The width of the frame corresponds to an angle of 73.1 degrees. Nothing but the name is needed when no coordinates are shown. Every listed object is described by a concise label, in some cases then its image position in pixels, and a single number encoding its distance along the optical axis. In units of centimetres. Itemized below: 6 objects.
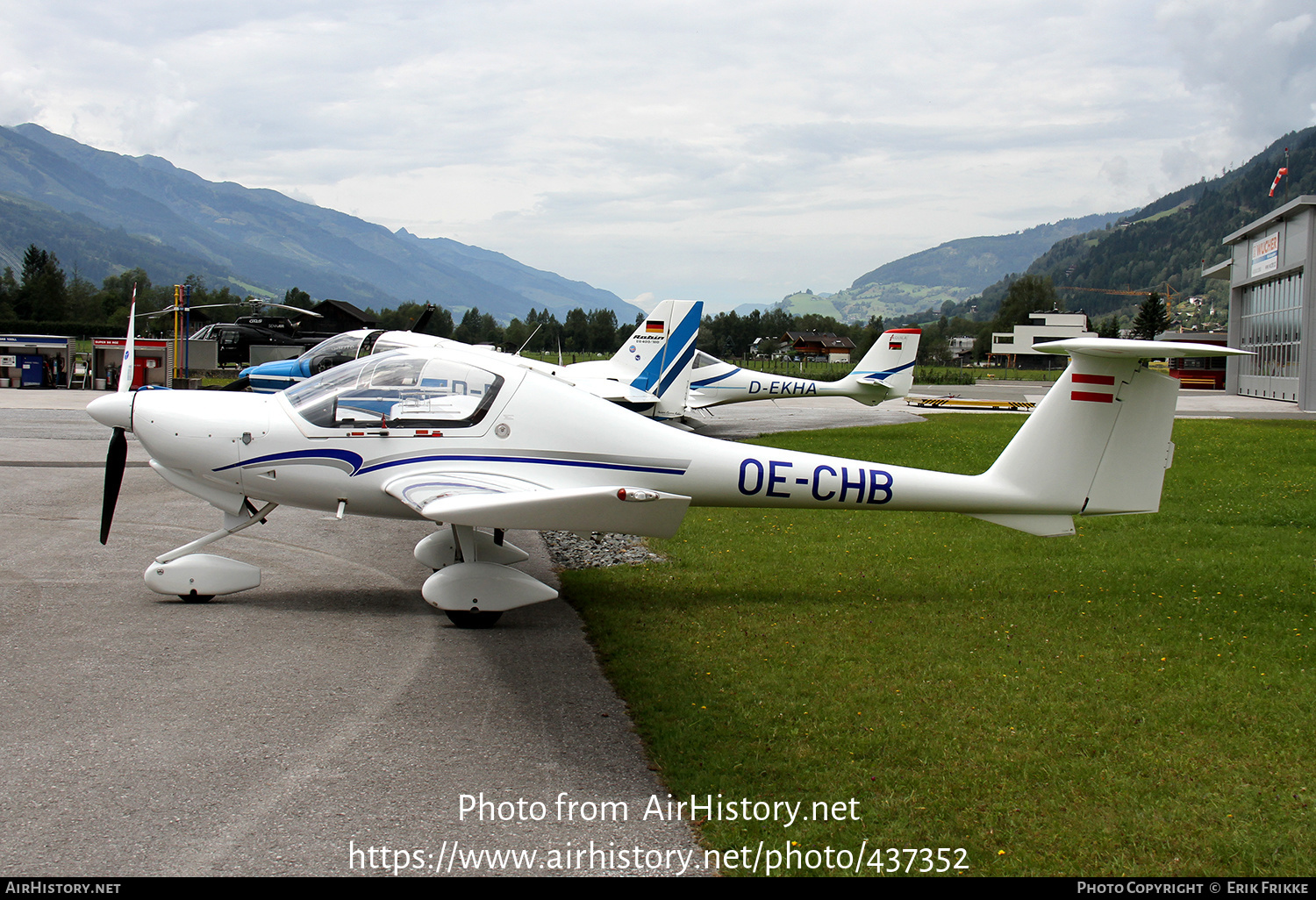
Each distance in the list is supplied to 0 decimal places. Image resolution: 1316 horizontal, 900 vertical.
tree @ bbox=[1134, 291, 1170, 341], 11619
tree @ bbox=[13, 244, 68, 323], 10469
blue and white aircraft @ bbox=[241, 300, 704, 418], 2375
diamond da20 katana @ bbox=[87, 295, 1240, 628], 802
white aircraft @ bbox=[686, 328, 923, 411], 2869
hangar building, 4147
